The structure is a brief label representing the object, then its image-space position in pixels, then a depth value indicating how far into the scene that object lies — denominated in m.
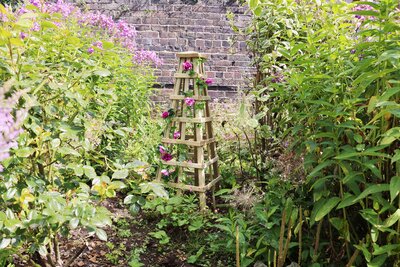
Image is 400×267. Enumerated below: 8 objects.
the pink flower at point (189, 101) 3.10
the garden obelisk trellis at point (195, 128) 3.10
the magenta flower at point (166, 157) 3.15
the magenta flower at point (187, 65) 3.17
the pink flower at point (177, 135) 3.28
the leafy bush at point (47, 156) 1.41
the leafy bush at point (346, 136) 1.58
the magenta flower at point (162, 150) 3.14
